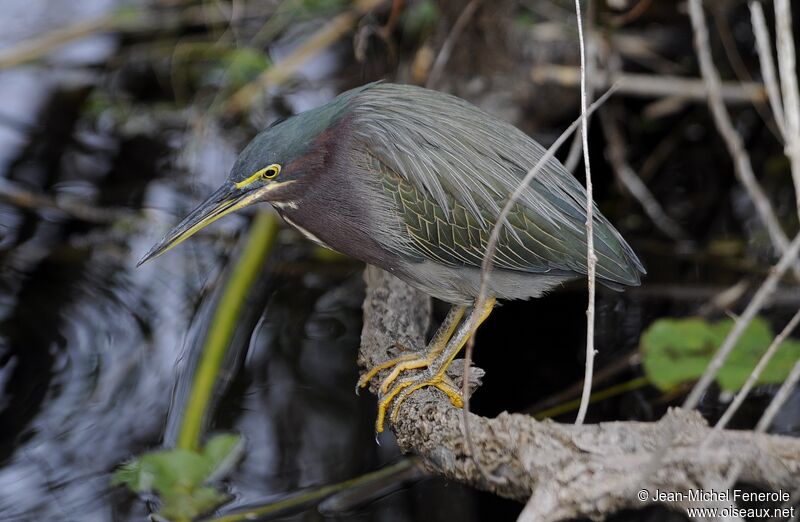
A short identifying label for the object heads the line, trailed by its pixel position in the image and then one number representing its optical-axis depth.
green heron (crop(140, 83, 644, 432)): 5.05
